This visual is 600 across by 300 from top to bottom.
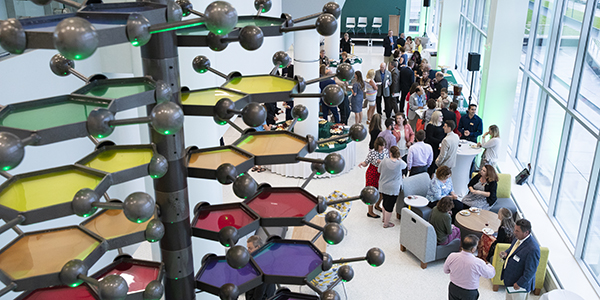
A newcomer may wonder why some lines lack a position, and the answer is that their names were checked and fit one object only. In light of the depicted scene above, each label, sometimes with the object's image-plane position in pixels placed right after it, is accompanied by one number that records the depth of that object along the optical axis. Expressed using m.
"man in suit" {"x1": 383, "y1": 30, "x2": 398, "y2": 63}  18.98
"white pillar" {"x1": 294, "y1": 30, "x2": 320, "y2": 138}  9.35
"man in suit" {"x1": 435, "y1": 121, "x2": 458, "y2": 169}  8.20
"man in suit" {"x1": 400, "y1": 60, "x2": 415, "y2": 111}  12.52
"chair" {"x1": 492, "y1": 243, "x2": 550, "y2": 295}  6.17
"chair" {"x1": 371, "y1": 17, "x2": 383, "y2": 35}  26.05
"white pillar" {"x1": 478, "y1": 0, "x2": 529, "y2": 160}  9.77
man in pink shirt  5.41
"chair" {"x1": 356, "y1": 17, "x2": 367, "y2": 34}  26.09
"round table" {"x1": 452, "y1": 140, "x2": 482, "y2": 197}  8.61
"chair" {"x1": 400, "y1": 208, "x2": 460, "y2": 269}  6.79
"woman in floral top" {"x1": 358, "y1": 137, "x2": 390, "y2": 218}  8.09
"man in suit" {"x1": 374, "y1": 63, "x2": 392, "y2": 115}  12.12
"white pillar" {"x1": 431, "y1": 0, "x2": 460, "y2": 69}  18.81
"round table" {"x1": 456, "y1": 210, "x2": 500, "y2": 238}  6.93
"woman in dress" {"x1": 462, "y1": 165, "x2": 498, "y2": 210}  7.39
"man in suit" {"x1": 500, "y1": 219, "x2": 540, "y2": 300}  5.50
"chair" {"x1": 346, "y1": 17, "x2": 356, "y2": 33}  26.18
